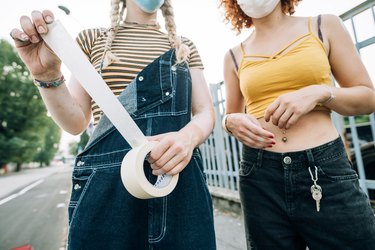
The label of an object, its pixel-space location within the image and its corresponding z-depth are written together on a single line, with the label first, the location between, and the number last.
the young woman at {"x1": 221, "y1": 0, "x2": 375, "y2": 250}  1.04
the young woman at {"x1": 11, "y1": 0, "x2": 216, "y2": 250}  0.87
